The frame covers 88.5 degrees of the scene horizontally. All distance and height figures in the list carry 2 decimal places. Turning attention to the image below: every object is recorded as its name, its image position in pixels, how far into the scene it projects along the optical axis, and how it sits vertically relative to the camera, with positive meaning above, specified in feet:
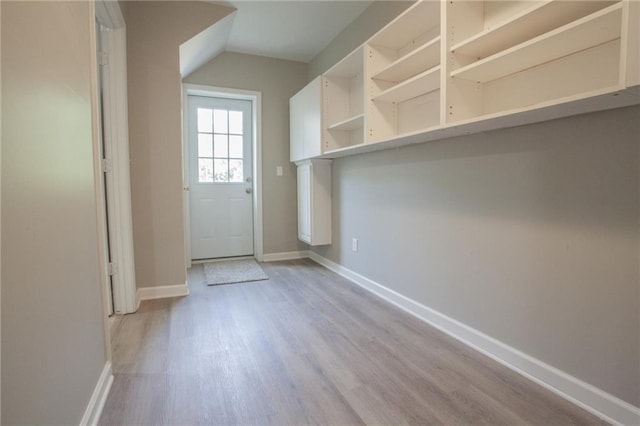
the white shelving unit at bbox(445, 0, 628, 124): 4.11 +1.91
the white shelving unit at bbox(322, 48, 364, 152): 9.87 +2.64
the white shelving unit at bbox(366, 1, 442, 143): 6.42 +2.62
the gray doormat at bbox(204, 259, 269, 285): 10.98 -2.90
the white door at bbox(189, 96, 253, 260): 13.17 +0.59
